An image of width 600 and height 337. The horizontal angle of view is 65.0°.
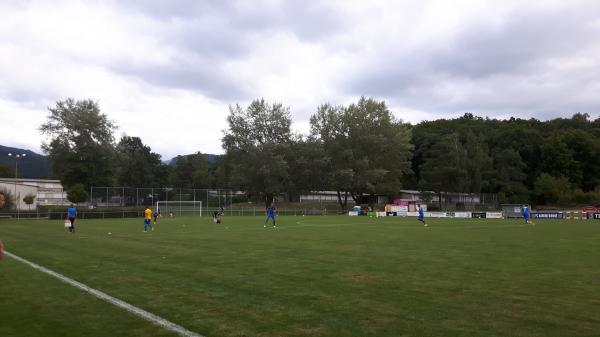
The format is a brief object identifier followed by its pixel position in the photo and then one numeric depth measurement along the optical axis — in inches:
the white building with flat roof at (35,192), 2648.9
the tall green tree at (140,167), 4419.3
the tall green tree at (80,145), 2869.1
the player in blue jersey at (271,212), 1360.1
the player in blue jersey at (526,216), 1636.3
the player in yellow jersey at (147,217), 1188.5
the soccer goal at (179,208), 2567.2
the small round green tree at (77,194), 2343.9
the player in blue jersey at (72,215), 1115.9
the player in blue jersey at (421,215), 1531.9
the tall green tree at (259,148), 3063.5
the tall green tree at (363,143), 3152.1
